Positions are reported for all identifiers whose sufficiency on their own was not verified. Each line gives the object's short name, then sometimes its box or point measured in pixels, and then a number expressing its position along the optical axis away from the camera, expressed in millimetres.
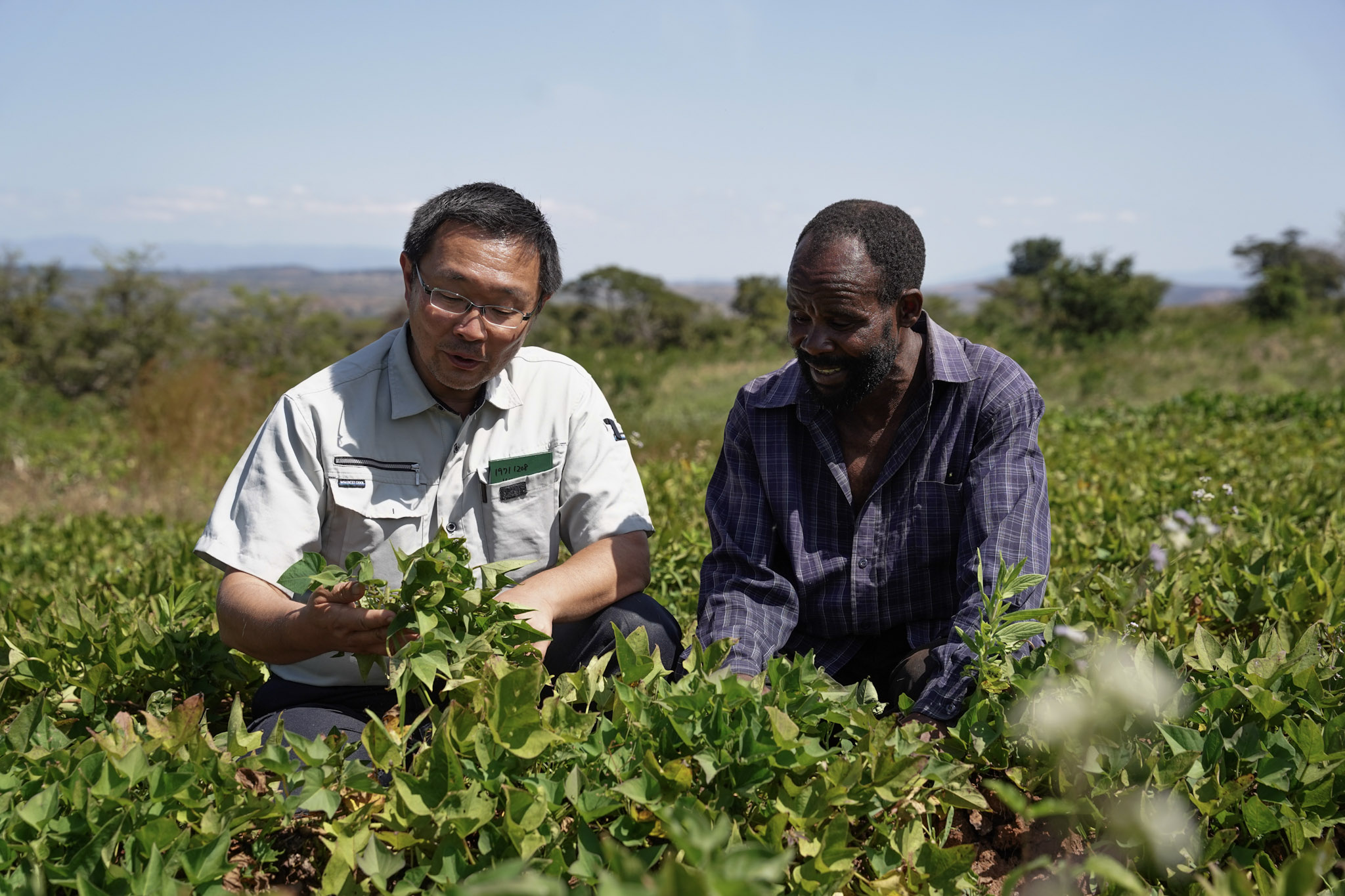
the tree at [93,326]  18125
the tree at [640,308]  31406
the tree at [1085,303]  24344
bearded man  2525
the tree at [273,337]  20906
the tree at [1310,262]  33906
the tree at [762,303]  30288
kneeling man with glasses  2537
